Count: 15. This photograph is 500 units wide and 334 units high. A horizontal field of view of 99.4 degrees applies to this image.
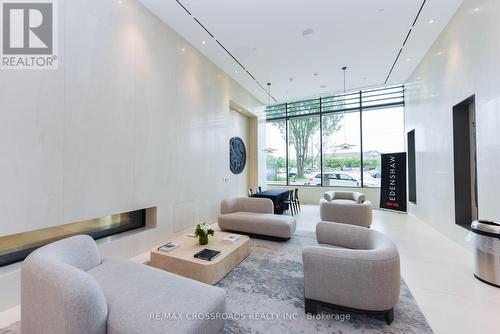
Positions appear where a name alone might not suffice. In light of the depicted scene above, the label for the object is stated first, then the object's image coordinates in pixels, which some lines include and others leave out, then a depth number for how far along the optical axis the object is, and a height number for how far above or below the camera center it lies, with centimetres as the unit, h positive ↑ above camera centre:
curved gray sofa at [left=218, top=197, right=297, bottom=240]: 423 -106
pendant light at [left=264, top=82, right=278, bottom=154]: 749 +290
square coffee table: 267 -123
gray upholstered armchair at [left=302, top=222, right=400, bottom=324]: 193 -105
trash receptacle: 266 -110
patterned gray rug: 195 -148
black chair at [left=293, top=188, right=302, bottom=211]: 715 -110
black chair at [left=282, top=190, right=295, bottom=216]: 671 -108
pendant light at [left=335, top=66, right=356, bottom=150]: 708 +73
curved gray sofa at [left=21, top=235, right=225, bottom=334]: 135 -101
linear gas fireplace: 243 -89
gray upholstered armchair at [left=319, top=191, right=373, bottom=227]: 499 -108
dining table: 608 -86
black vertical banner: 704 -52
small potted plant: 325 -98
